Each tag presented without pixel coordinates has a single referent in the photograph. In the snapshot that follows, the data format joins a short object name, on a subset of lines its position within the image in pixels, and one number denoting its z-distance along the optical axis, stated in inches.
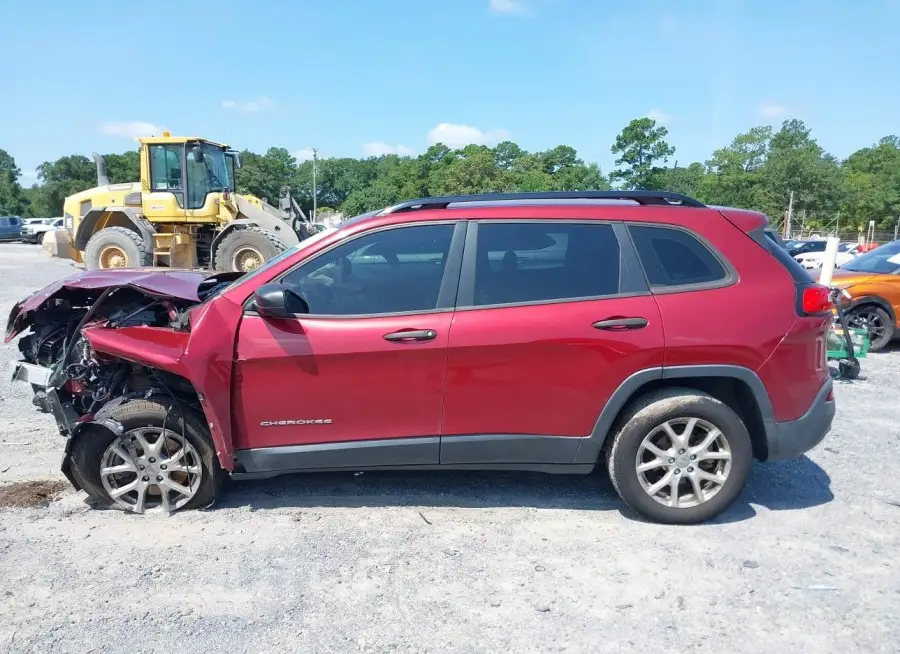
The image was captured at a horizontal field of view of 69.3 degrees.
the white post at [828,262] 294.5
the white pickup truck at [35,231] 1654.8
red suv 141.9
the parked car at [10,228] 1642.5
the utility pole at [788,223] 1833.2
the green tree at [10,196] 2824.8
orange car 340.8
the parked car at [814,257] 909.1
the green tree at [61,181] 2923.2
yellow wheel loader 545.3
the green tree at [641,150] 2177.7
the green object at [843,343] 291.1
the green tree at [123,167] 3241.6
